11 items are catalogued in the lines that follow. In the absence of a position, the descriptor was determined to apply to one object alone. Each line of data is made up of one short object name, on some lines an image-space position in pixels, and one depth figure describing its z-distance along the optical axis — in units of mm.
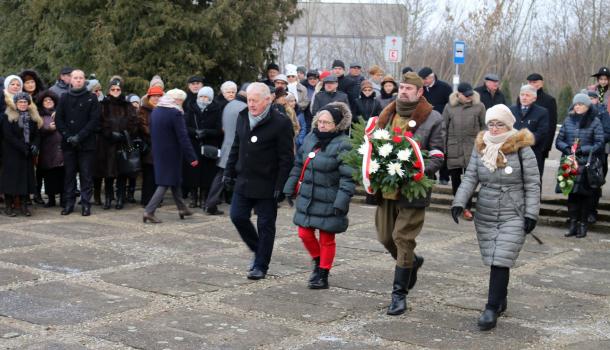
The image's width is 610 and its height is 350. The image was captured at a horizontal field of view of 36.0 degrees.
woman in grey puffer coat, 7301
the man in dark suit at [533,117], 12469
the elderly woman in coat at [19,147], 12547
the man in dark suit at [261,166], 8859
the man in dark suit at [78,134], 12695
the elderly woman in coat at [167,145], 12453
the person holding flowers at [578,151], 12060
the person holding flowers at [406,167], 7531
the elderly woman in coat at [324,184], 8375
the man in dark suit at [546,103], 13242
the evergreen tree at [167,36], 16938
